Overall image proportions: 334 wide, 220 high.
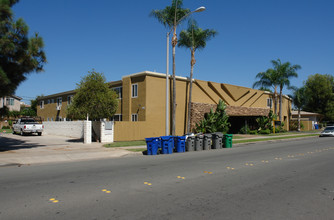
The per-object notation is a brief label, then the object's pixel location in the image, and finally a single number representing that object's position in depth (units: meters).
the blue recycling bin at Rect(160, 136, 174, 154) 15.72
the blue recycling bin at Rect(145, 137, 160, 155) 15.18
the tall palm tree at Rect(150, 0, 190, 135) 24.52
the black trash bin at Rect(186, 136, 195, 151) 17.14
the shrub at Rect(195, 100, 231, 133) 28.41
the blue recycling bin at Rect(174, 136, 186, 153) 16.61
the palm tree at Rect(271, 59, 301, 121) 39.34
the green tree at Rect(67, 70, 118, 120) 21.22
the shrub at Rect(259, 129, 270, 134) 34.88
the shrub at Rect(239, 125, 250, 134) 35.05
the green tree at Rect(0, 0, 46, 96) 13.84
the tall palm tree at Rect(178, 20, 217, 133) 26.64
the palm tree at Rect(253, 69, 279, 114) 39.44
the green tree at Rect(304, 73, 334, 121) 63.44
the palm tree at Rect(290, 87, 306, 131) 44.84
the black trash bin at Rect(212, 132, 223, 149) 18.88
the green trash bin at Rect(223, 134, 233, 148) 19.55
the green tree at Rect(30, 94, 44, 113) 64.28
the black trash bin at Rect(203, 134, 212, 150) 18.20
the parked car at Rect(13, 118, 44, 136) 28.47
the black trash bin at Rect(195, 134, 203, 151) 17.63
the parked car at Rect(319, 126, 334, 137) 31.15
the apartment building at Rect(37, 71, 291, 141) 24.40
